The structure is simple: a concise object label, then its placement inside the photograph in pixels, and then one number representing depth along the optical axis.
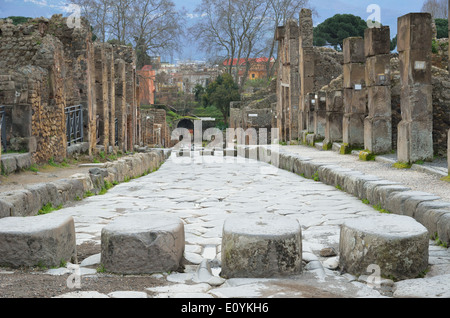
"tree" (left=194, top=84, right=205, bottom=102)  57.76
